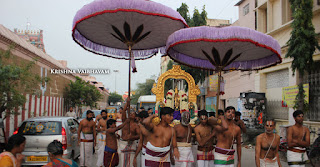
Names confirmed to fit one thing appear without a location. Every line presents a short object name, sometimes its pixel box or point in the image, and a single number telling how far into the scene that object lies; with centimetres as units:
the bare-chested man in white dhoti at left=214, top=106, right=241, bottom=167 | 541
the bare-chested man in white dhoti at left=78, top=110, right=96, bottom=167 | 784
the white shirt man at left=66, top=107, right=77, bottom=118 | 1475
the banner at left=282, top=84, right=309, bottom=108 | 1062
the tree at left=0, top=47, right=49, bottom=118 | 821
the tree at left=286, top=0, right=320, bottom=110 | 1000
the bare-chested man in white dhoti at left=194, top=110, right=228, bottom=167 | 607
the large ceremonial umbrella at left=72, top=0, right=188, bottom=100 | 500
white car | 706
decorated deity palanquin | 1158
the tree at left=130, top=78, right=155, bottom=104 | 6544
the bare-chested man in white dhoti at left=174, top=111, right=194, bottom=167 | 573
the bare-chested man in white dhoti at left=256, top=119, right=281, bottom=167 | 512
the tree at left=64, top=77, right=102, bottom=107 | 2652
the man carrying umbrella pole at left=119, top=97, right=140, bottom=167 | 664
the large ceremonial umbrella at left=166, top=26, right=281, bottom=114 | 504
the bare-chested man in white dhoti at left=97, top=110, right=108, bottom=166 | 791
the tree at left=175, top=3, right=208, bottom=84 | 2073
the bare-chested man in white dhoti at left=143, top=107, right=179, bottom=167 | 501
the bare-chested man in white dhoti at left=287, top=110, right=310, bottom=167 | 585
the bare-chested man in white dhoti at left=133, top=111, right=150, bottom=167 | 524
